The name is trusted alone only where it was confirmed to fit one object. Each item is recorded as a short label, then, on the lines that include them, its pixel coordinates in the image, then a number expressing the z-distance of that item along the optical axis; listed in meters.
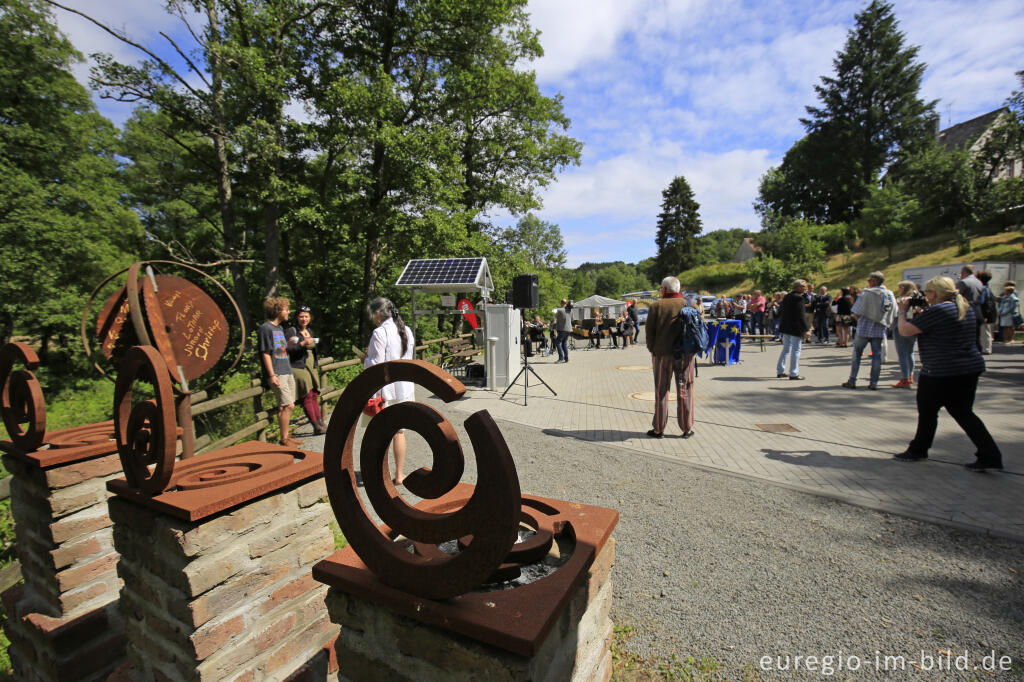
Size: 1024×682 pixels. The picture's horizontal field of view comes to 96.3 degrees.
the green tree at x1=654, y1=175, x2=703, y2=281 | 61.93
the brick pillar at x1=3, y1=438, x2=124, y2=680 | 2.44
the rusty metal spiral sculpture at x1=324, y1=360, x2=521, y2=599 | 1.11
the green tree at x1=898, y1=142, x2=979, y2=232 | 31.46
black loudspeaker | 9.43
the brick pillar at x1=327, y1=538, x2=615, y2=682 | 1.24
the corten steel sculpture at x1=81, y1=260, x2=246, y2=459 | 2.20
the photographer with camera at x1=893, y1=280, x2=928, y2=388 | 8.00
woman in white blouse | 4.32
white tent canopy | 25.13
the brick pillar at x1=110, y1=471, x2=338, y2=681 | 1.81
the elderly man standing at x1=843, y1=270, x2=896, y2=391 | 7.56
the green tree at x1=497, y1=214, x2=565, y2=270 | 56.03
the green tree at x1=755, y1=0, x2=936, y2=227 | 44.31
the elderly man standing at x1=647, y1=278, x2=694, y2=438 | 5.56
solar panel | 11.67
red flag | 13.60
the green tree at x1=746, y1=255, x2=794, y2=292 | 32.59
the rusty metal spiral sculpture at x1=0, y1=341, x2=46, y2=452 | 2.43
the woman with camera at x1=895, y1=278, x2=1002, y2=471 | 4.22
